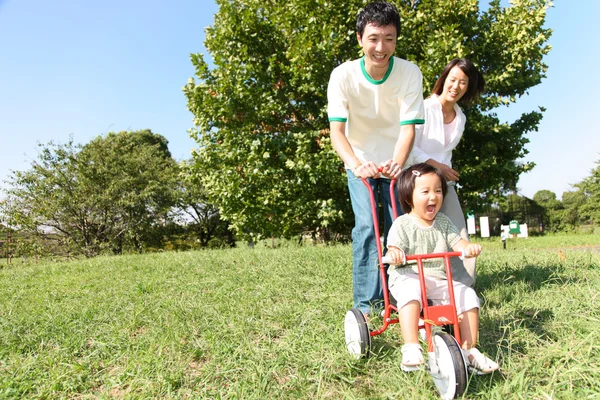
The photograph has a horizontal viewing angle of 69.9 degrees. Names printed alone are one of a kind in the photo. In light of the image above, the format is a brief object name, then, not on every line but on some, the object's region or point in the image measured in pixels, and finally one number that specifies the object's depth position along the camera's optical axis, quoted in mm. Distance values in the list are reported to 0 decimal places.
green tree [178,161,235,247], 23469
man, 2906
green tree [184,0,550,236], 9938
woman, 3504
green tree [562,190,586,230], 28909
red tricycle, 1995
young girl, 2354
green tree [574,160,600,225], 26297
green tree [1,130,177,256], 16422
